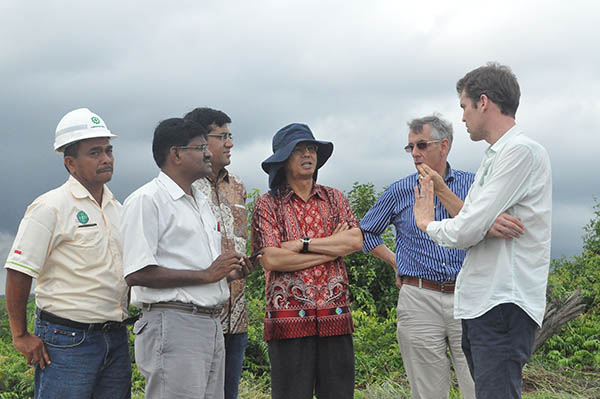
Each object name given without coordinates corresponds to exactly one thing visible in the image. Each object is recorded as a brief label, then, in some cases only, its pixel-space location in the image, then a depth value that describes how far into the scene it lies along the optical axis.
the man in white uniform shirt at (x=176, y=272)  3.76
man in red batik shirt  4.75
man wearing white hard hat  3.99
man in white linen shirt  3.57
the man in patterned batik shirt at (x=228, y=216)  4.91
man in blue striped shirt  4.82
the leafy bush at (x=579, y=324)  9.01
